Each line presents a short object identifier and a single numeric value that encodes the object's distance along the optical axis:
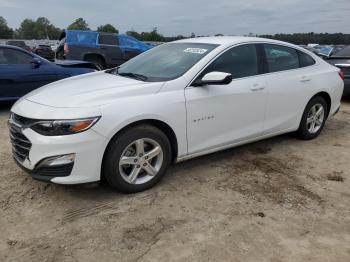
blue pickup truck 13.79
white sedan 3.41
